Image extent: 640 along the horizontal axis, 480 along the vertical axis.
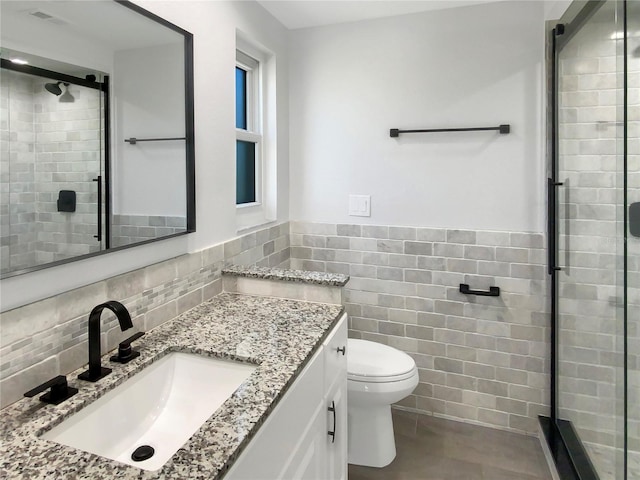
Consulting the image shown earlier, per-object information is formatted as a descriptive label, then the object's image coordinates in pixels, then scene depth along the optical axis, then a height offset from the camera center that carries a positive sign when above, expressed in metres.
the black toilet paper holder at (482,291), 2.41 -0.37
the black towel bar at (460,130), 2.32 +0.53
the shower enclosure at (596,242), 1.65 -0.08
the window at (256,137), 2.46 +0.52
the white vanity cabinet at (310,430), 0.99 -0.57
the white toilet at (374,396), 2.04 -0.81
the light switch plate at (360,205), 2.64 +0.12
